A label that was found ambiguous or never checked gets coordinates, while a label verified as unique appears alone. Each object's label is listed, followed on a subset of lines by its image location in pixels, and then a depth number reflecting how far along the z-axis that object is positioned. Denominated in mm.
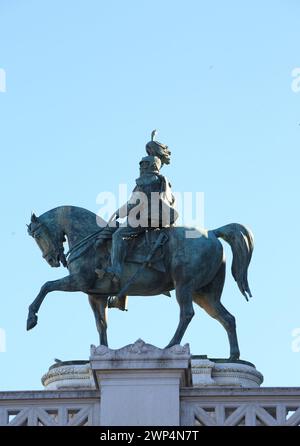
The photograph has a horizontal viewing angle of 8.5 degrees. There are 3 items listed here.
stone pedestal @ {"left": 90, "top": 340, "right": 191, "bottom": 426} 25672
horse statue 29734
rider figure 29516
